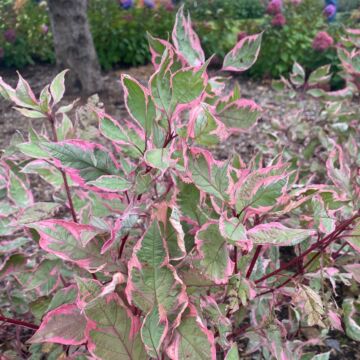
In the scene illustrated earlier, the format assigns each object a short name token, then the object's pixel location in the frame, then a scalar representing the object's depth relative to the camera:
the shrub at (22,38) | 4.98
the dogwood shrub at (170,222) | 0.68
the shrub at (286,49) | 4.79
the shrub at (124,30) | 5.14
